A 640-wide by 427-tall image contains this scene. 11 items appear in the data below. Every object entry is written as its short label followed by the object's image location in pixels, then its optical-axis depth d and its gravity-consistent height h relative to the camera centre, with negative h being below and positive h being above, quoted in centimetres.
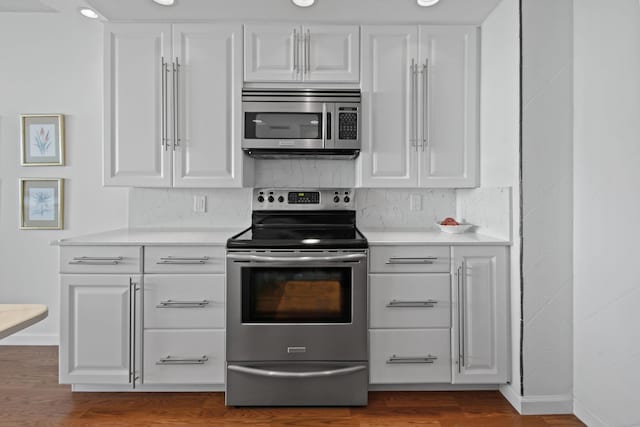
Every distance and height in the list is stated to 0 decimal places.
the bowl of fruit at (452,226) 274 -10
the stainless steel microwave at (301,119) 265 +56
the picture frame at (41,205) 315 +3
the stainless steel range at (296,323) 231 -60
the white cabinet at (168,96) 268 +71
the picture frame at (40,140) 313 +50
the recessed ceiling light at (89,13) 258 +119
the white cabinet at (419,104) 270 +67
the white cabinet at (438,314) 239 -57
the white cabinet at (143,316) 235 -58
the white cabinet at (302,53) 268 +98
